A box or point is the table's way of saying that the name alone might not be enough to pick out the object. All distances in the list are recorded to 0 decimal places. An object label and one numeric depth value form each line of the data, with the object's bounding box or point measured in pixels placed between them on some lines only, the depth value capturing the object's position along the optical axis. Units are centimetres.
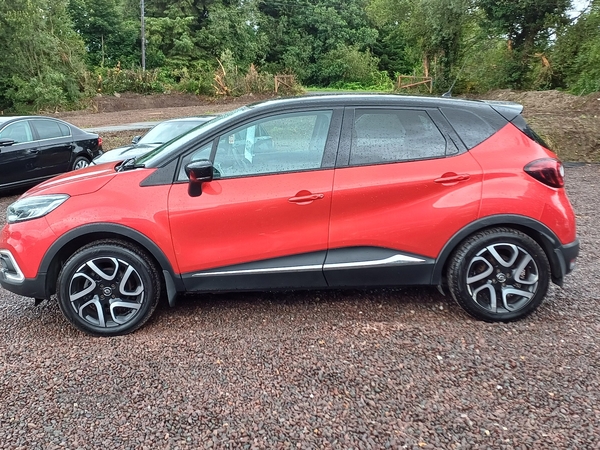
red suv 366
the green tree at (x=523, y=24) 2322
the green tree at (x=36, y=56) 2652
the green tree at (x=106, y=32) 4641
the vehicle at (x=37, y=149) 927
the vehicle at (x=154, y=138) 905
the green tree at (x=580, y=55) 2012
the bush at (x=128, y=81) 3494
